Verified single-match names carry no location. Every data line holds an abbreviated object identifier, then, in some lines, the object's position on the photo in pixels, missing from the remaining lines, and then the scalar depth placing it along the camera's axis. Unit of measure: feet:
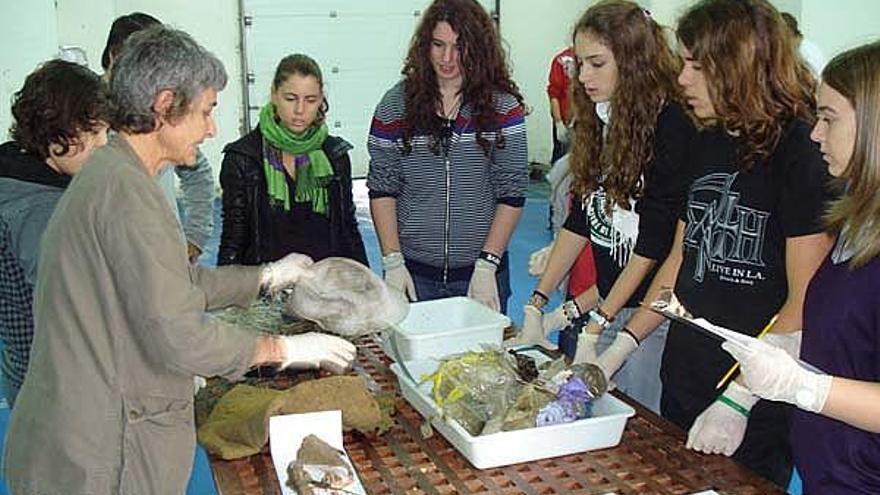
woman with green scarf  7.98
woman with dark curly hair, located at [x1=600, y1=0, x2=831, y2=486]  4.71
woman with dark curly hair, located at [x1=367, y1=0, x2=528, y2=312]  7.64
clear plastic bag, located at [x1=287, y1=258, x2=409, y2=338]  5.27
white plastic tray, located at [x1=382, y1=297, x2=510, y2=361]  5.75
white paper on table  4.59
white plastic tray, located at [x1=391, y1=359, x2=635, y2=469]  4.44
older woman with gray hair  3.92
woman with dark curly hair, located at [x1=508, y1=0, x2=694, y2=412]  6.12
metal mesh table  4.25
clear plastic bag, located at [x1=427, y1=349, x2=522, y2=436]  4.70
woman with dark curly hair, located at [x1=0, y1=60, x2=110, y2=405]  5.54
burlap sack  4.66
